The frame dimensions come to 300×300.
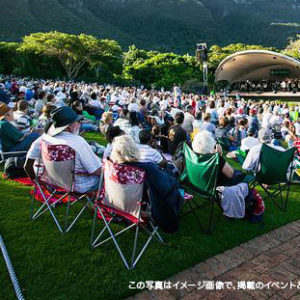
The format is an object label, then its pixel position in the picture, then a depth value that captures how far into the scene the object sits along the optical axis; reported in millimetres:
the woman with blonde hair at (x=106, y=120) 7529
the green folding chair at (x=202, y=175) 3617
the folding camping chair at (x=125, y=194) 2900
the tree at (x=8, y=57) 43438
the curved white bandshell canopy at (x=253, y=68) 35594
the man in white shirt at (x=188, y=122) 8680
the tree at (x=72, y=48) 43938
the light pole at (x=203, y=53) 24175
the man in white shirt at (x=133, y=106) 10586
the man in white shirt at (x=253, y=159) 4636
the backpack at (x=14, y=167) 5324
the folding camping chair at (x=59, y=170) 3318
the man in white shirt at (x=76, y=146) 3578
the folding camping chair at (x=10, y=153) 5421
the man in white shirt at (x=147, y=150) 4047
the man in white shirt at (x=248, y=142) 6312
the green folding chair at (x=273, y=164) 4316
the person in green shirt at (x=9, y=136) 5398
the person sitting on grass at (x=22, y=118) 6375
